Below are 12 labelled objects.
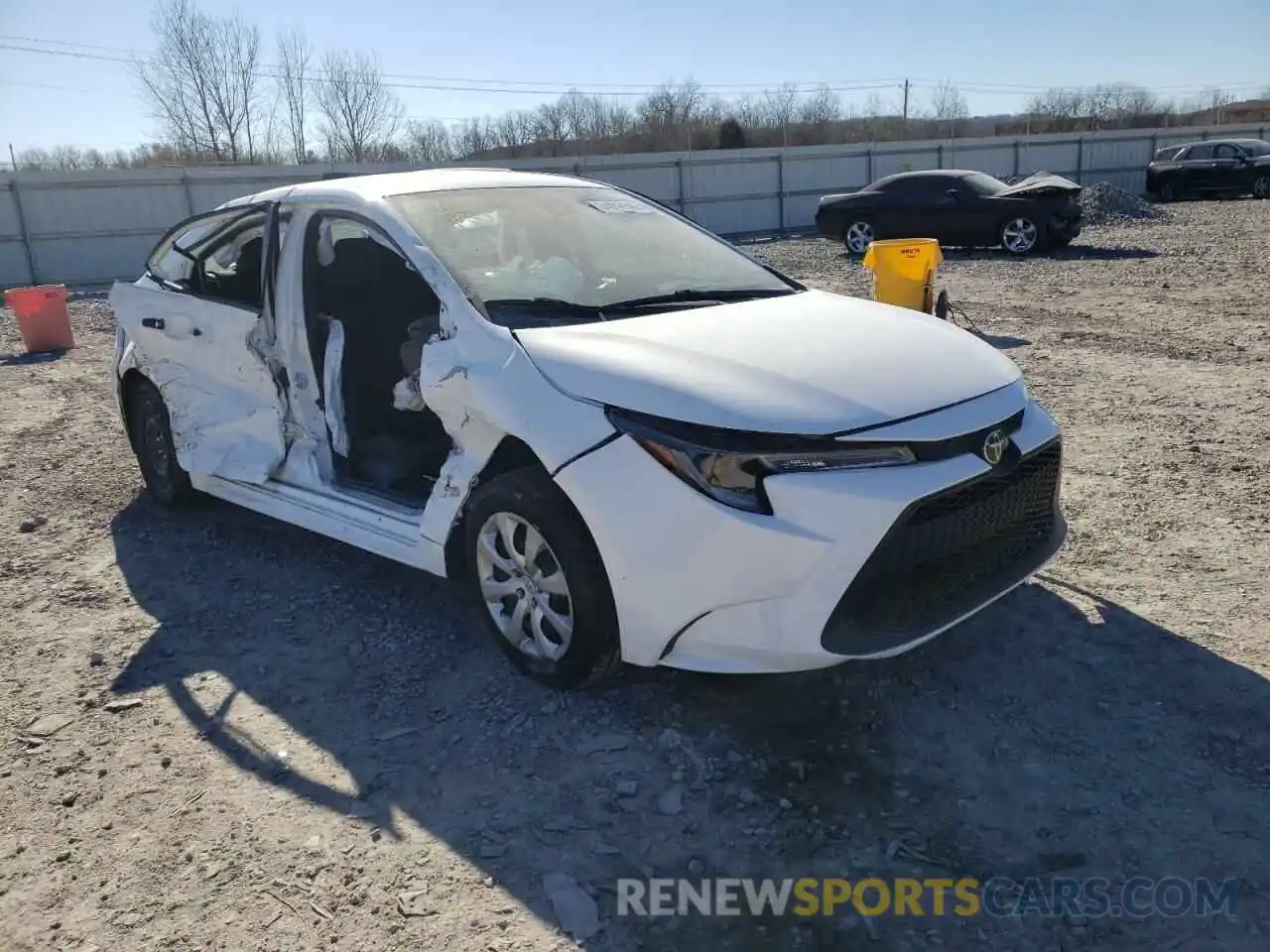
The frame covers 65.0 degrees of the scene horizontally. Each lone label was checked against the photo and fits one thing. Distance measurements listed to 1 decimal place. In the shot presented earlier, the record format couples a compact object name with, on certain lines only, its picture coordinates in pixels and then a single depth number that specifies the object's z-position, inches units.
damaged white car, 110.7
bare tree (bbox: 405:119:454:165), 1799.5
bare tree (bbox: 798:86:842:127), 2282.2
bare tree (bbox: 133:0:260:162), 1763.0
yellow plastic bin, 313.0
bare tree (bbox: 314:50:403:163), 1840.6
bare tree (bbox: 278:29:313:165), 1833.2
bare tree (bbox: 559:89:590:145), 2127.2
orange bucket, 446.3
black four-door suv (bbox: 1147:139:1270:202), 979.9
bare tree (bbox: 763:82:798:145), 2201.0
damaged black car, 636.7
